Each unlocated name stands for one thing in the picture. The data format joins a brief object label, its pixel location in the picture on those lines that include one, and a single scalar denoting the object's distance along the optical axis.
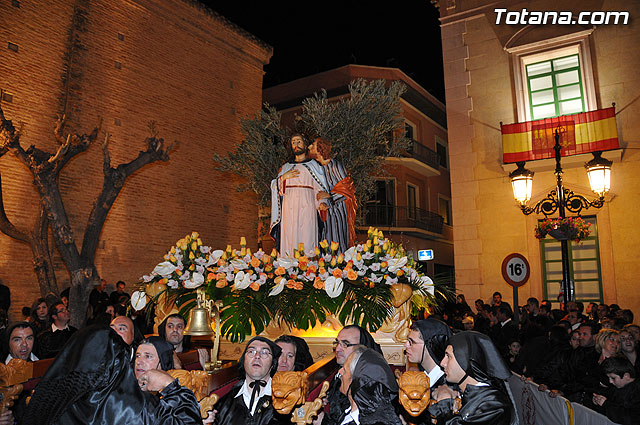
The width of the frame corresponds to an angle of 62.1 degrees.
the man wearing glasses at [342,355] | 3.59
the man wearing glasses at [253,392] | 3.25
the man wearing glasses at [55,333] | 6.71
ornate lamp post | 9.20
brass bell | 4.27
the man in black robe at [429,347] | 3.75
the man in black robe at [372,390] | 2.79
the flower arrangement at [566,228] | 9.07
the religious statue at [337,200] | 6.54
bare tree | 10.82
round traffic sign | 8.04
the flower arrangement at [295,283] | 4.95
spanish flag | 11.61
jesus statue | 6.50
